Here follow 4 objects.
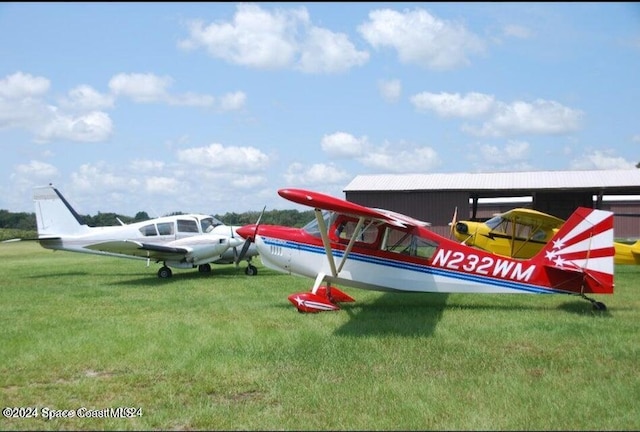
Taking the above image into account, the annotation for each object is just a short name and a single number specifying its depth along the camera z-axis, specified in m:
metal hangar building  32.94
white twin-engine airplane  17.38
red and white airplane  9.71
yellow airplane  16.31
